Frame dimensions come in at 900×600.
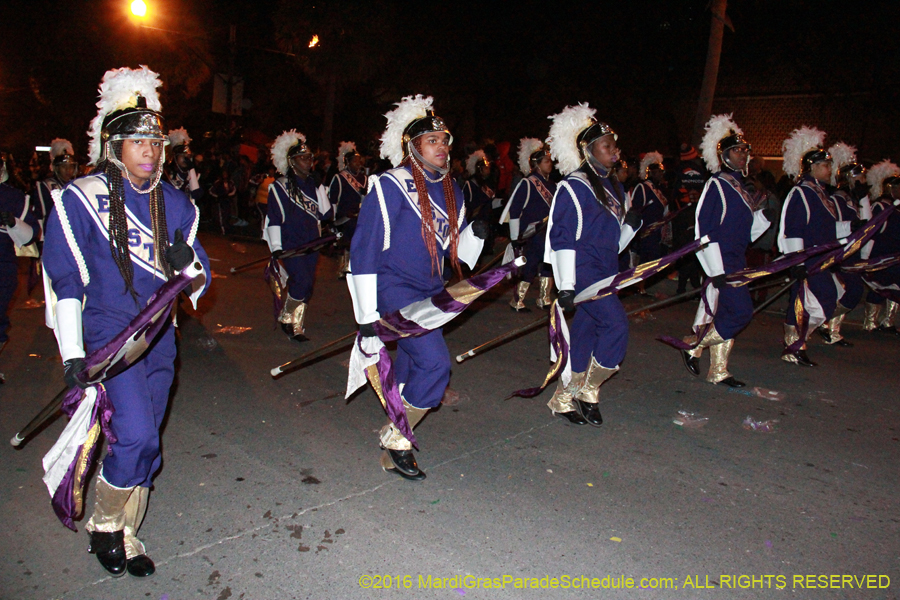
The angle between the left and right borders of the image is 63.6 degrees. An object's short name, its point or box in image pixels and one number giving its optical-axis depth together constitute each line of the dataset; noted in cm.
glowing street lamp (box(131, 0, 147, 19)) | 1723
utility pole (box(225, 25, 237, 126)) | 1853
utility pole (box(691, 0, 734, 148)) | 1317
